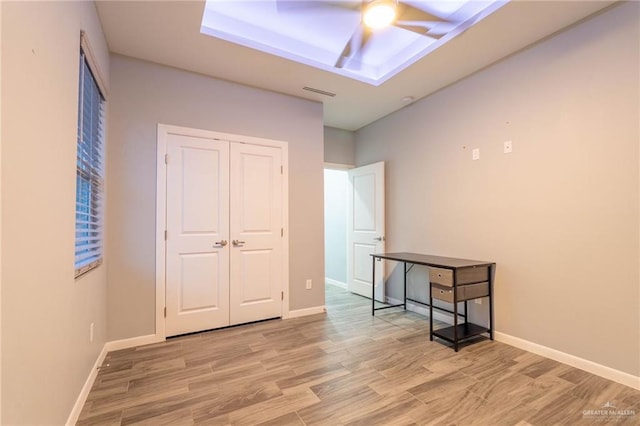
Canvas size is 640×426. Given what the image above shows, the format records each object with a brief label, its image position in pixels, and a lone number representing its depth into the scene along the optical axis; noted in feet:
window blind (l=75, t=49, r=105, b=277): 6.40
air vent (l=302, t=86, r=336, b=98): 11.55
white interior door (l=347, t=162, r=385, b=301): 14.32
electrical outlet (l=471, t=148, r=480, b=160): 10.29
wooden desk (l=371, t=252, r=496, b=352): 9.00
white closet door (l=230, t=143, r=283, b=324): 11.00
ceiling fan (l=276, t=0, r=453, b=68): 7.56
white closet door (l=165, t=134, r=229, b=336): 9.90
